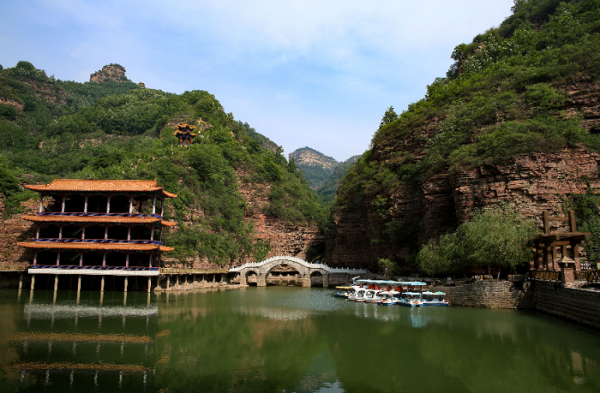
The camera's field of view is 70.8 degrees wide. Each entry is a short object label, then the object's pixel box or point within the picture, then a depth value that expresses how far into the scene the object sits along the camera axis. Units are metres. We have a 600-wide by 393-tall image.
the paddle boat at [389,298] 32.31
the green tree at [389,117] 57.79
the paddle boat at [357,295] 34.97
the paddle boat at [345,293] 37.51
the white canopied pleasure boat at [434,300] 29.66
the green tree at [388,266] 40.62
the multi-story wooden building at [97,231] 36.72
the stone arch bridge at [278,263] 51.44
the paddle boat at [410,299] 30.11
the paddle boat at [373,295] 33.61
